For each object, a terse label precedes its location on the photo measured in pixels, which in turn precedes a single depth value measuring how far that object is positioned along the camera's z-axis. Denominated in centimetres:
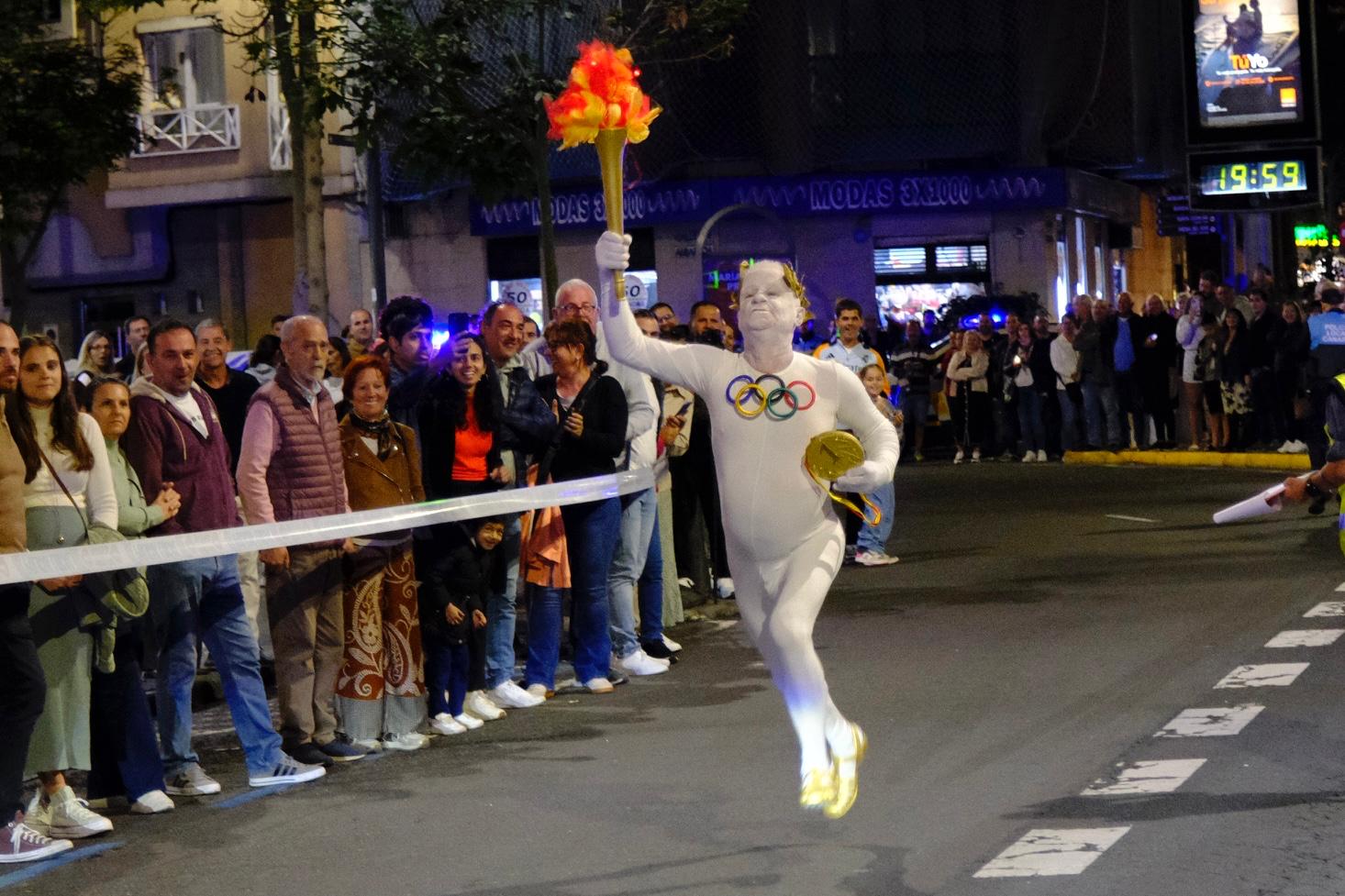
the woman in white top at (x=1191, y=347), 2581
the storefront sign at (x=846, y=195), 3697
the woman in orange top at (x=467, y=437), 1102
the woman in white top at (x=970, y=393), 2794
